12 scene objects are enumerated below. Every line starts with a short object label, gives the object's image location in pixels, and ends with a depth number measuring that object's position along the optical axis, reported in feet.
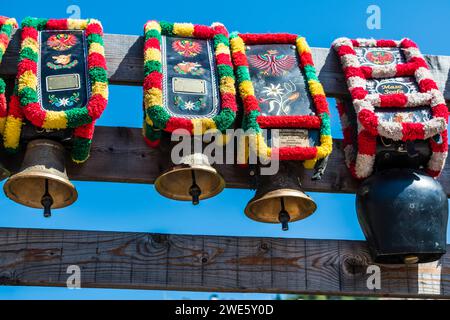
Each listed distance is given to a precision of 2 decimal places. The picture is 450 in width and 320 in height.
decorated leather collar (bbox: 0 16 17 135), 12.37
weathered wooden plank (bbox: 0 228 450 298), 12.63
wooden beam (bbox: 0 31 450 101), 13.74
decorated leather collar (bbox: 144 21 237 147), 12.37
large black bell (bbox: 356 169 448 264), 12.78
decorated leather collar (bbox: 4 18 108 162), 12.26
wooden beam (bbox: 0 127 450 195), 13.38
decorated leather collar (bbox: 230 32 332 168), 12.61
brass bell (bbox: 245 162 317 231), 12.71
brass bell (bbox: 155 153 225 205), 12.78
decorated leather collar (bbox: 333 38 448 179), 13.11
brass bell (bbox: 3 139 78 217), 12.21
